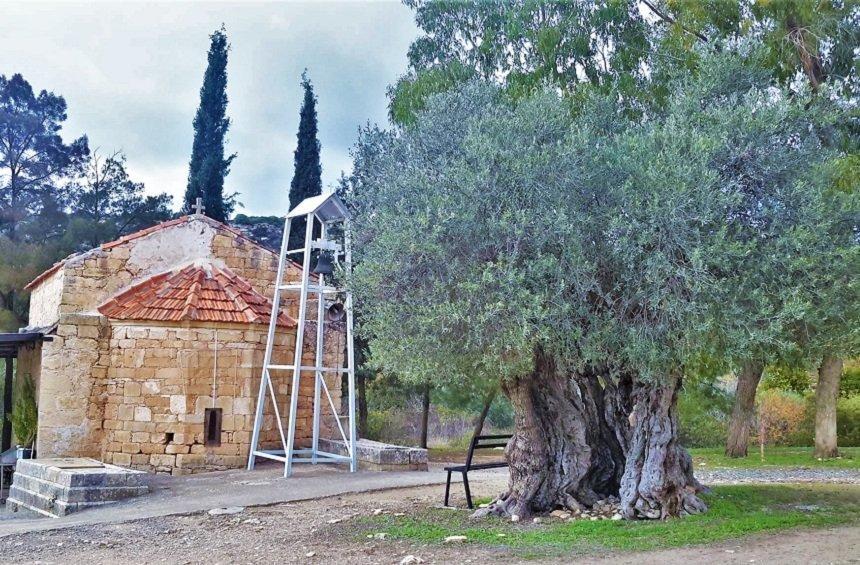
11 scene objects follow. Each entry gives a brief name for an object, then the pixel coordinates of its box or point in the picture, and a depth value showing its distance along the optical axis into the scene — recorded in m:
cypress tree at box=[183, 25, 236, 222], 31.19
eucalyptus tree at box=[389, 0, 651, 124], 17.25
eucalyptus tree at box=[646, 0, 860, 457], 15.71
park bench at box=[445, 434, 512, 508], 9.70
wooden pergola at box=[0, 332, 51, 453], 14.99
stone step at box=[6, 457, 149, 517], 10.94
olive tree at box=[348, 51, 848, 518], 7.88
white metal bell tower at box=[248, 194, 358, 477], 13.59
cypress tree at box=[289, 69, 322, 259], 25.46
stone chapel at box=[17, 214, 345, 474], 14.56
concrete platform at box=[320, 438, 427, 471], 14.34
